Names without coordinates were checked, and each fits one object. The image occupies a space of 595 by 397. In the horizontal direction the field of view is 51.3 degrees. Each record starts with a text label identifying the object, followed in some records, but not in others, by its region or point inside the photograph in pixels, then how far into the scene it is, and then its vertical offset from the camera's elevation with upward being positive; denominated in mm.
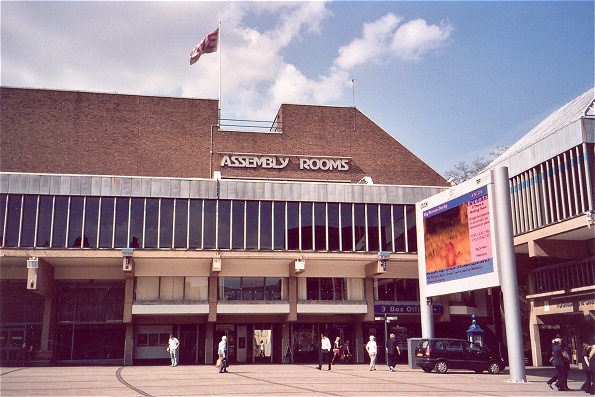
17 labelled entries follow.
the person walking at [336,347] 32259 -968
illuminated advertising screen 24688 +3767
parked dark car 27859 -1292
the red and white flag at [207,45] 40812 +18483
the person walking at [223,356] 26547 -1093
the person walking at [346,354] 37688 -1541
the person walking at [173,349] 31875 -924
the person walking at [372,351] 29641 -1052
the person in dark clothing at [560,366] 20000 -1246
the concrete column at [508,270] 22953 +2124
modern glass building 35188 +5155
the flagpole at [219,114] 41656 +14319
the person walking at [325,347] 29520 -836
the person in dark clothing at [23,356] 33656 -1274
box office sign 38375 +1178
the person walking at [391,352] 29547 -1126
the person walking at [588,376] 19153 -1500
